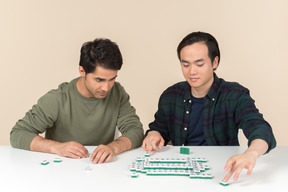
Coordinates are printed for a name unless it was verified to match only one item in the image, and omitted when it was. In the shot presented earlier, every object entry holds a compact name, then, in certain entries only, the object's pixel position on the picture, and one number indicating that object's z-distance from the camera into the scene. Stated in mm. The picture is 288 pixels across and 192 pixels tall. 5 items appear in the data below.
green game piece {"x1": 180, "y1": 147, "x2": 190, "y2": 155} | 1650
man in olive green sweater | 1829
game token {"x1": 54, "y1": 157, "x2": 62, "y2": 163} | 1528
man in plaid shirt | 1983
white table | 1248
